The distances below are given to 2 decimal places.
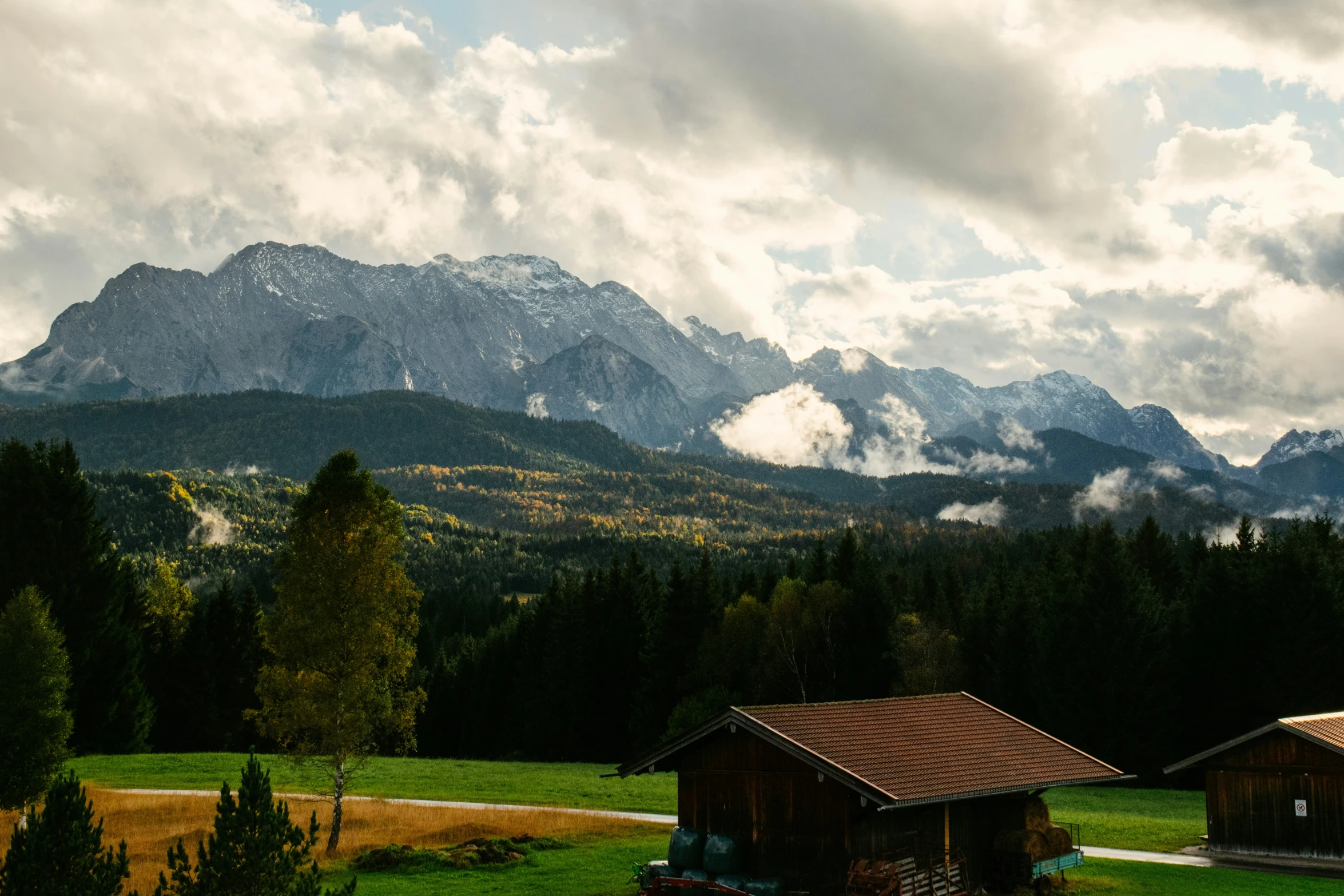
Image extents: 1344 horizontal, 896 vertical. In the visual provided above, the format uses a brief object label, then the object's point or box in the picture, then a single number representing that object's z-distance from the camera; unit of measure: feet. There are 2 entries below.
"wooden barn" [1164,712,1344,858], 116.98
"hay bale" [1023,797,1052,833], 102.37
